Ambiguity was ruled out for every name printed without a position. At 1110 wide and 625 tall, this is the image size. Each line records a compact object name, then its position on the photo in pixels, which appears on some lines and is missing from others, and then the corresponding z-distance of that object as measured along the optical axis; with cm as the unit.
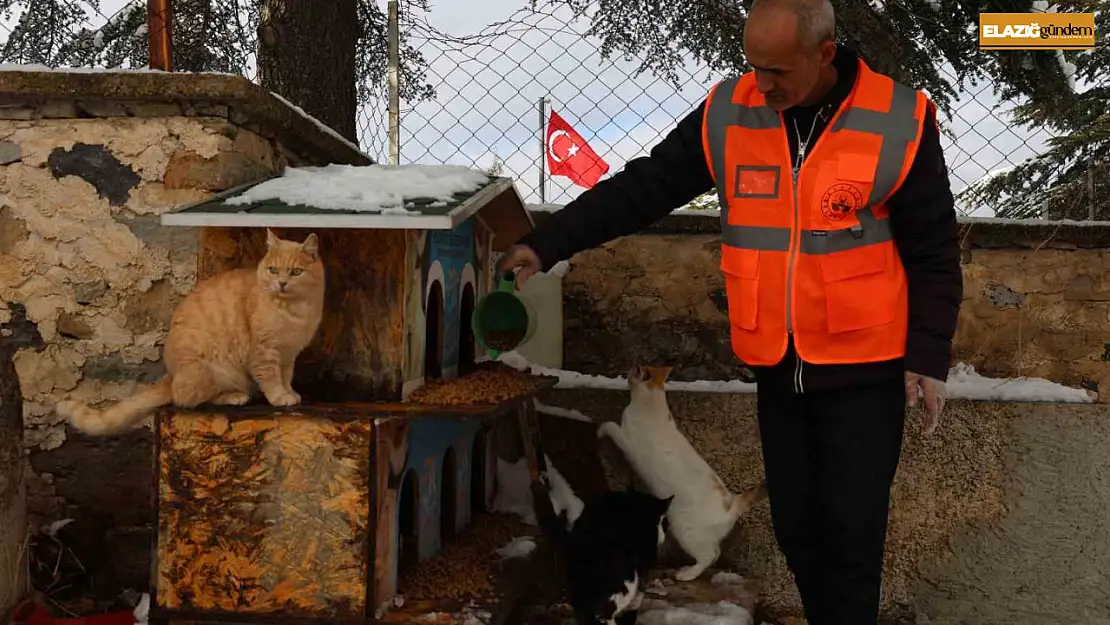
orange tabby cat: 236
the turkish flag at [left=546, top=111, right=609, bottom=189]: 439
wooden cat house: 237
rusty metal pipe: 324
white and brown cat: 328
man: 215
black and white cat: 266
